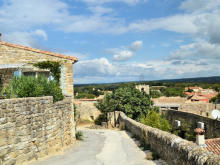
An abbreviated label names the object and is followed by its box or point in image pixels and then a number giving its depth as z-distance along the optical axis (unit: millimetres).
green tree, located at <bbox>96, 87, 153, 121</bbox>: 24984
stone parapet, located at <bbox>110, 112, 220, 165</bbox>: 5413
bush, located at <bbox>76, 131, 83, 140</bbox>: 14966
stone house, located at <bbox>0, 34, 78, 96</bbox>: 14766
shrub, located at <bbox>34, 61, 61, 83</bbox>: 14023
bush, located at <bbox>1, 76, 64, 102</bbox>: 9953
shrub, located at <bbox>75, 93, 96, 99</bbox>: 73438
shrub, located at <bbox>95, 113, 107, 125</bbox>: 29150
